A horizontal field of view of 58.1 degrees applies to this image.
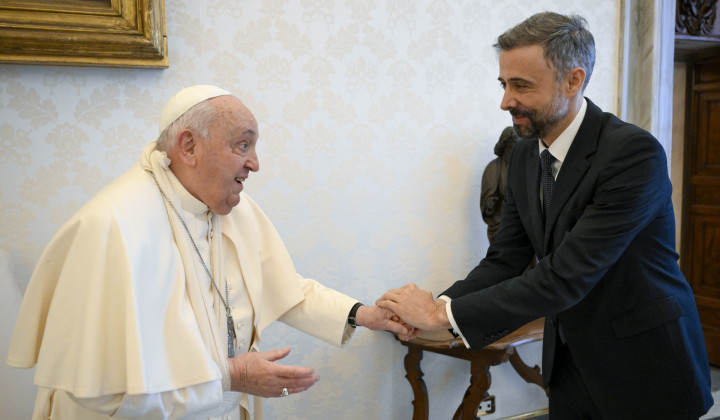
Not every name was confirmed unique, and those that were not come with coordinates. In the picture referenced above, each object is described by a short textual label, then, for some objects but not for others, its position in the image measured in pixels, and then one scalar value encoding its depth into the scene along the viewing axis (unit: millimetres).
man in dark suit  1990
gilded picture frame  2523
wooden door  5008
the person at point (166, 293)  1712
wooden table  3102
